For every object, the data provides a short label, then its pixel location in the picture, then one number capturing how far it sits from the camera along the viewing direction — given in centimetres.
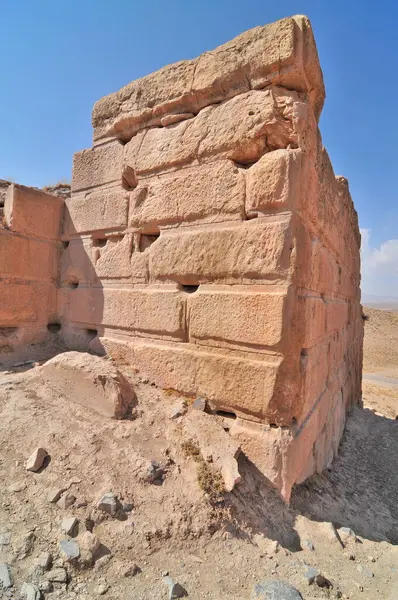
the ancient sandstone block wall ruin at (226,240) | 233
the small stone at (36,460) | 190
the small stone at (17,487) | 176
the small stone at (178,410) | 251
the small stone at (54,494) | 173
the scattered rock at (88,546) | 148
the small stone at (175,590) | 143
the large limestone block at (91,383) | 248
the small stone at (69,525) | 158
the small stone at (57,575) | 138
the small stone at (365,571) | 189
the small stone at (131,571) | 148
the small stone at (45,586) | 133
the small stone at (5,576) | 132
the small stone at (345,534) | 220
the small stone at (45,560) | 141
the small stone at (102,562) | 148
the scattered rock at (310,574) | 168
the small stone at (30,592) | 129
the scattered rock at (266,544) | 181
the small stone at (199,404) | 259
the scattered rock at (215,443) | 204
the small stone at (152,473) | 196
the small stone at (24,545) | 146
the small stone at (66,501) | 171
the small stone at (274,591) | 151
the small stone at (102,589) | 138
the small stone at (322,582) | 169
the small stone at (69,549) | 147
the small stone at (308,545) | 196
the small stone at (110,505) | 172
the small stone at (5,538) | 148
